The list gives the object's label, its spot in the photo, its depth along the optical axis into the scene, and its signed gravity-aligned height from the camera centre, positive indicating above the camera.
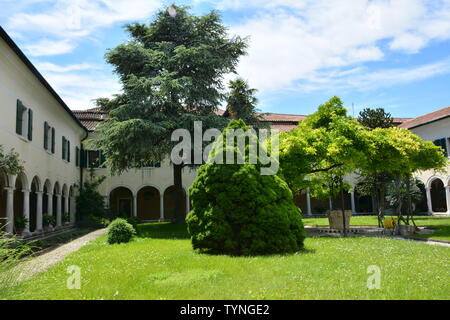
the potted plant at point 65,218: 23.22 -0.99
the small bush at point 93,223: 24.12 -1.37
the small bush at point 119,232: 13.39 -1.12
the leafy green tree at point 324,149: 14.29 +1.69
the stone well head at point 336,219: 16.83 -1.12
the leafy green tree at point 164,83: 18.47 +5.75
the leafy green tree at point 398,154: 14.98 +1.50
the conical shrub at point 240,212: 9.13 -0.39
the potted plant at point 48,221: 19.12 -0.94
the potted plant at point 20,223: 15.18 -0.79
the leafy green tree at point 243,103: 21.27 +5.45
